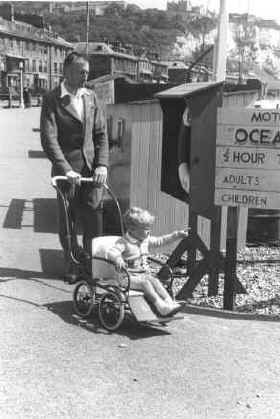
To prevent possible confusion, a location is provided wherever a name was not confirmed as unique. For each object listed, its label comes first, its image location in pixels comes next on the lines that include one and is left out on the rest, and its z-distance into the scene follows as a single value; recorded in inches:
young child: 185.5
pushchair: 183.2
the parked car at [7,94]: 2165.6
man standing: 220.7
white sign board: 199.2
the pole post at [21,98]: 1856.9
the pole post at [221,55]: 363.9
